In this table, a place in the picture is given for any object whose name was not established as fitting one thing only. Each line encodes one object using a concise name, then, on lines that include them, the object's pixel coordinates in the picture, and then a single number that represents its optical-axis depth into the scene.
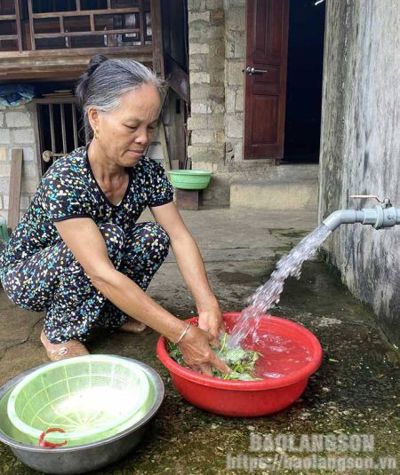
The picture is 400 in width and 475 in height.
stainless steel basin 1.15
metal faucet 1.40
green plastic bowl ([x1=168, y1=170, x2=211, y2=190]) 5.34
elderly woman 1.52
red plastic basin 1.34
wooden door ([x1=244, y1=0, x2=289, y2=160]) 5.14
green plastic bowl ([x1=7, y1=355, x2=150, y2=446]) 1.33
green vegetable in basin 1.54
